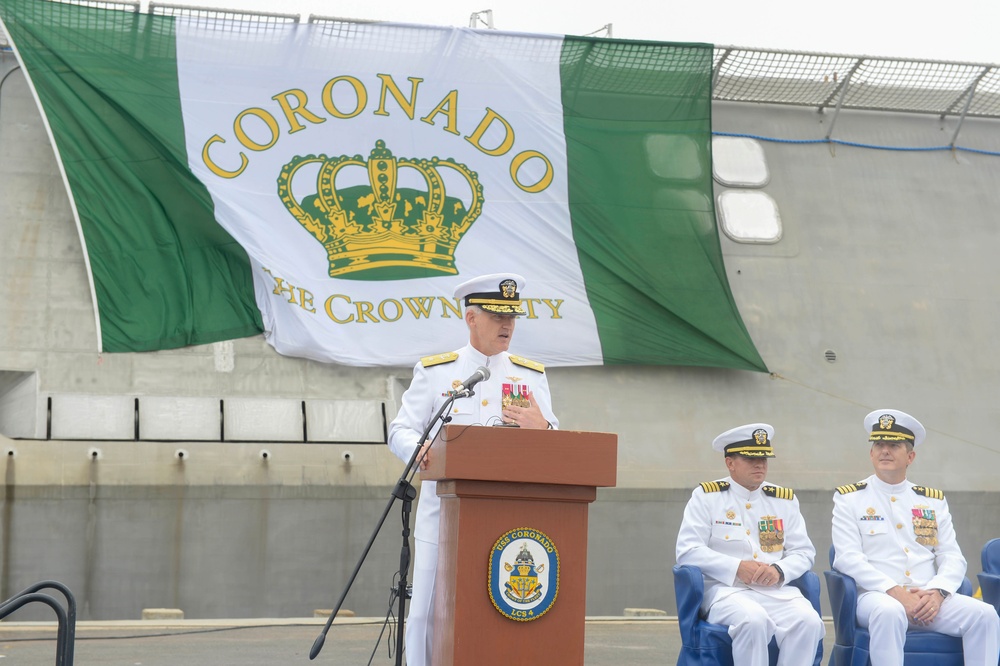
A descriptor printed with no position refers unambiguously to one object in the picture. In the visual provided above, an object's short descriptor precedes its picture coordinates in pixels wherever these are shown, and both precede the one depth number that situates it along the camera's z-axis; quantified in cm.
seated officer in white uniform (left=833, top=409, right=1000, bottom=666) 460
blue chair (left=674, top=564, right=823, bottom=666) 449
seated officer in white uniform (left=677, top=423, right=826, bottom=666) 445
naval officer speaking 407
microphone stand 364
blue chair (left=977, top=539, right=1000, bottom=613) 496
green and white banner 924
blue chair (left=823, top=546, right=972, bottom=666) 466
